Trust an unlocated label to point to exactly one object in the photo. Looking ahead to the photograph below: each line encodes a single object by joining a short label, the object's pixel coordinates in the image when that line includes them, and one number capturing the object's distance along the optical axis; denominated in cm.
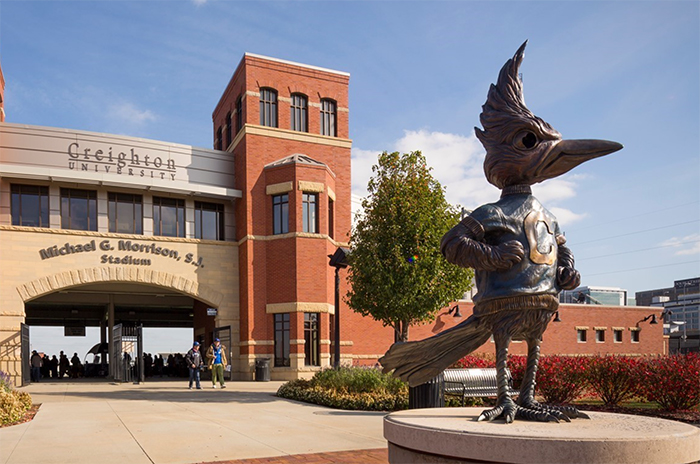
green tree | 1572
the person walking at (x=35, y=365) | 2834
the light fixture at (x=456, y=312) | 3164
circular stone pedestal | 434
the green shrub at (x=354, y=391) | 1345
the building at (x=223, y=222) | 2480
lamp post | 1744
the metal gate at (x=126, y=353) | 2361
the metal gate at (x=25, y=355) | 2339
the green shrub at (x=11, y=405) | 1098
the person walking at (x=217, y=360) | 2023
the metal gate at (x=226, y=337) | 2612
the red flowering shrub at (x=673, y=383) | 1229
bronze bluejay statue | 564
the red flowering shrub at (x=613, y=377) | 1312
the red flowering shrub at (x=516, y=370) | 1469
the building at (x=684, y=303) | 5919
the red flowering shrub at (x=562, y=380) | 1377
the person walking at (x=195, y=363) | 1988
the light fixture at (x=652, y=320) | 4038
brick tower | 2623
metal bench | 1198
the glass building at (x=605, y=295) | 9520
